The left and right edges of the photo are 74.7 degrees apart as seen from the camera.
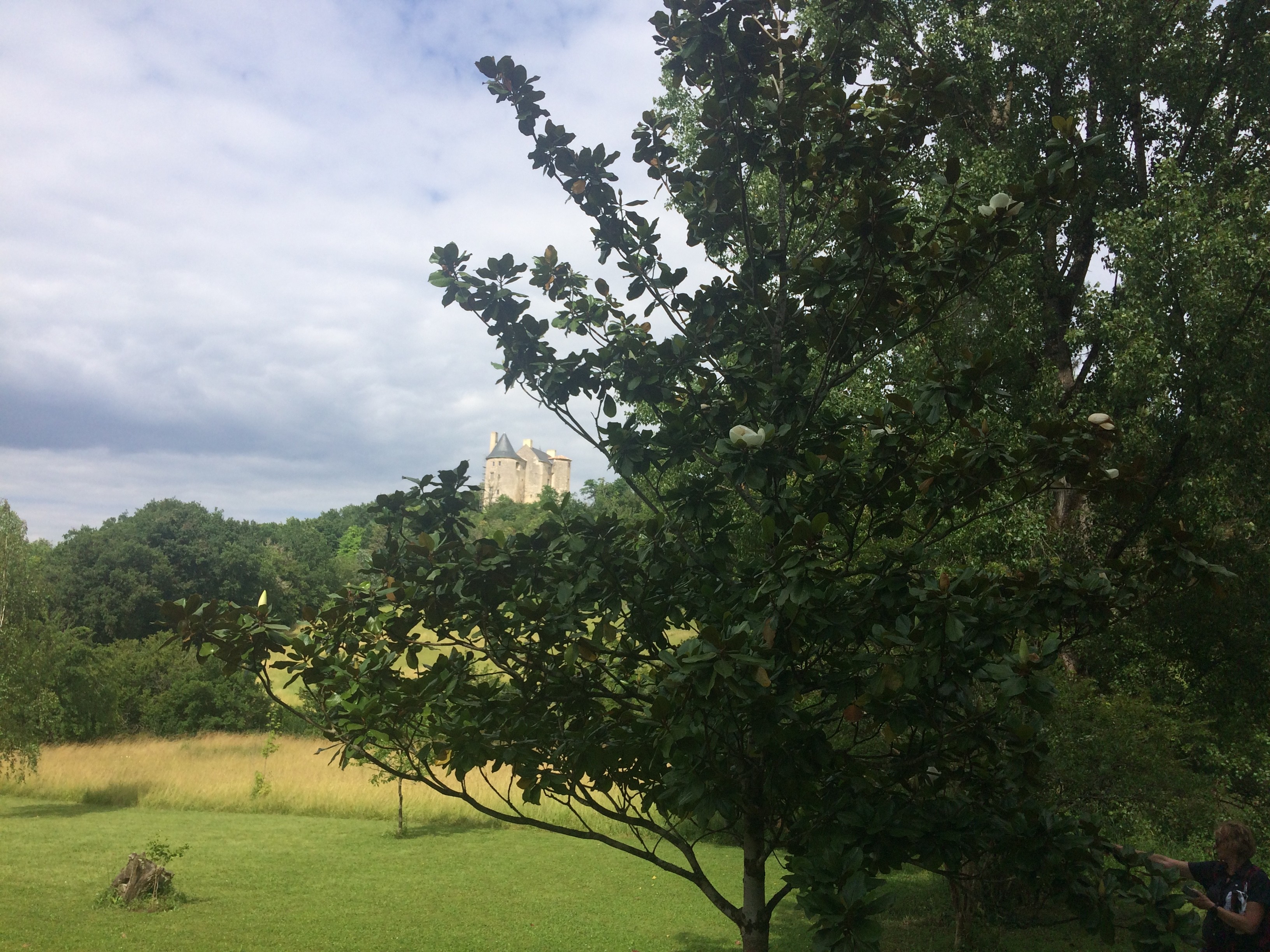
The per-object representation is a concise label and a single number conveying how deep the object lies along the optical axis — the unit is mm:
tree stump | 10117
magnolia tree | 2777
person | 4516
